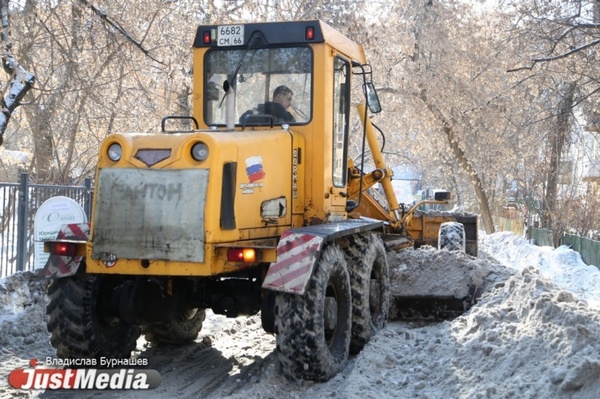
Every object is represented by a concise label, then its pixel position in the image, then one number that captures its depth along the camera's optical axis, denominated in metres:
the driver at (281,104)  7.67
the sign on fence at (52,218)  10.30
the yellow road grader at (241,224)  6.31
